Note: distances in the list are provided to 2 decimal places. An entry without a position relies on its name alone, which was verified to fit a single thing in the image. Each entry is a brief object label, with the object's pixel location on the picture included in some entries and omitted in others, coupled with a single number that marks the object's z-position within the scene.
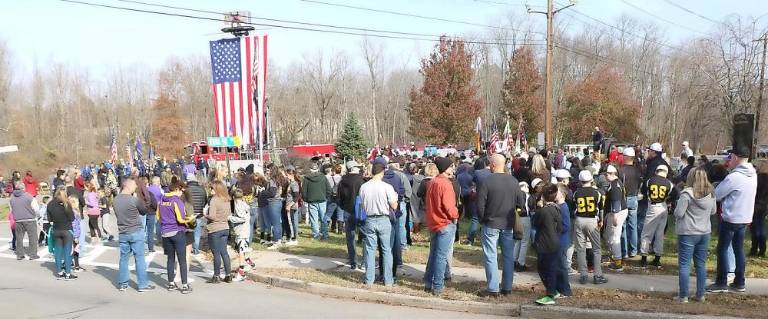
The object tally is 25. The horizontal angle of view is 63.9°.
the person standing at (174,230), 9.02
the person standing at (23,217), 12.38
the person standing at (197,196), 11.64
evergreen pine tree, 46.00
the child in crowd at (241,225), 10.07
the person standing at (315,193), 12.72
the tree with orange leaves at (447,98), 41.53
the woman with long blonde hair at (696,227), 7.24
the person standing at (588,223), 8.34
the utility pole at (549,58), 24.23
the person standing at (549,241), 7.31
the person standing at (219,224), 9.52
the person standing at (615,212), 8.93
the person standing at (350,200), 10.21
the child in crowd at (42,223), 12.12
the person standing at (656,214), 9.16
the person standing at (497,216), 7.68
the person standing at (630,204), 9.99
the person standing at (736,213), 7.43
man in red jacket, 8.05
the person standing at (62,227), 10.41
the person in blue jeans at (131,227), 9.03
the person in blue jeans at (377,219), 8.53
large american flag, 18.94
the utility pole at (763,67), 23.92
